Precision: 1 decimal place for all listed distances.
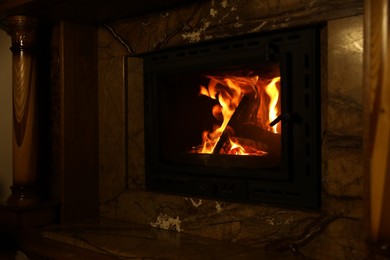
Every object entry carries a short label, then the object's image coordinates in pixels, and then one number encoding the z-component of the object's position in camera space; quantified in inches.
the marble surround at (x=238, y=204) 61.5
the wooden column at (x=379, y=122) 43.8
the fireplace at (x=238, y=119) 67.1
